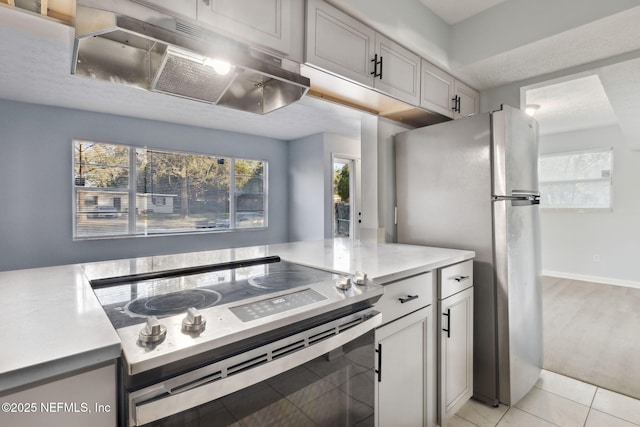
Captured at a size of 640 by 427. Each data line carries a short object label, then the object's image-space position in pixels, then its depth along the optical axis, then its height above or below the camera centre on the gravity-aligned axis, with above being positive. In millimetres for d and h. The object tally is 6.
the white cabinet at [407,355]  1250 -624
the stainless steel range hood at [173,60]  977 +586
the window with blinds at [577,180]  4832 +502
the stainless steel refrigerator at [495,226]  1811 -91
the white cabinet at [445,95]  2109 +859
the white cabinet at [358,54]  1466 +840
